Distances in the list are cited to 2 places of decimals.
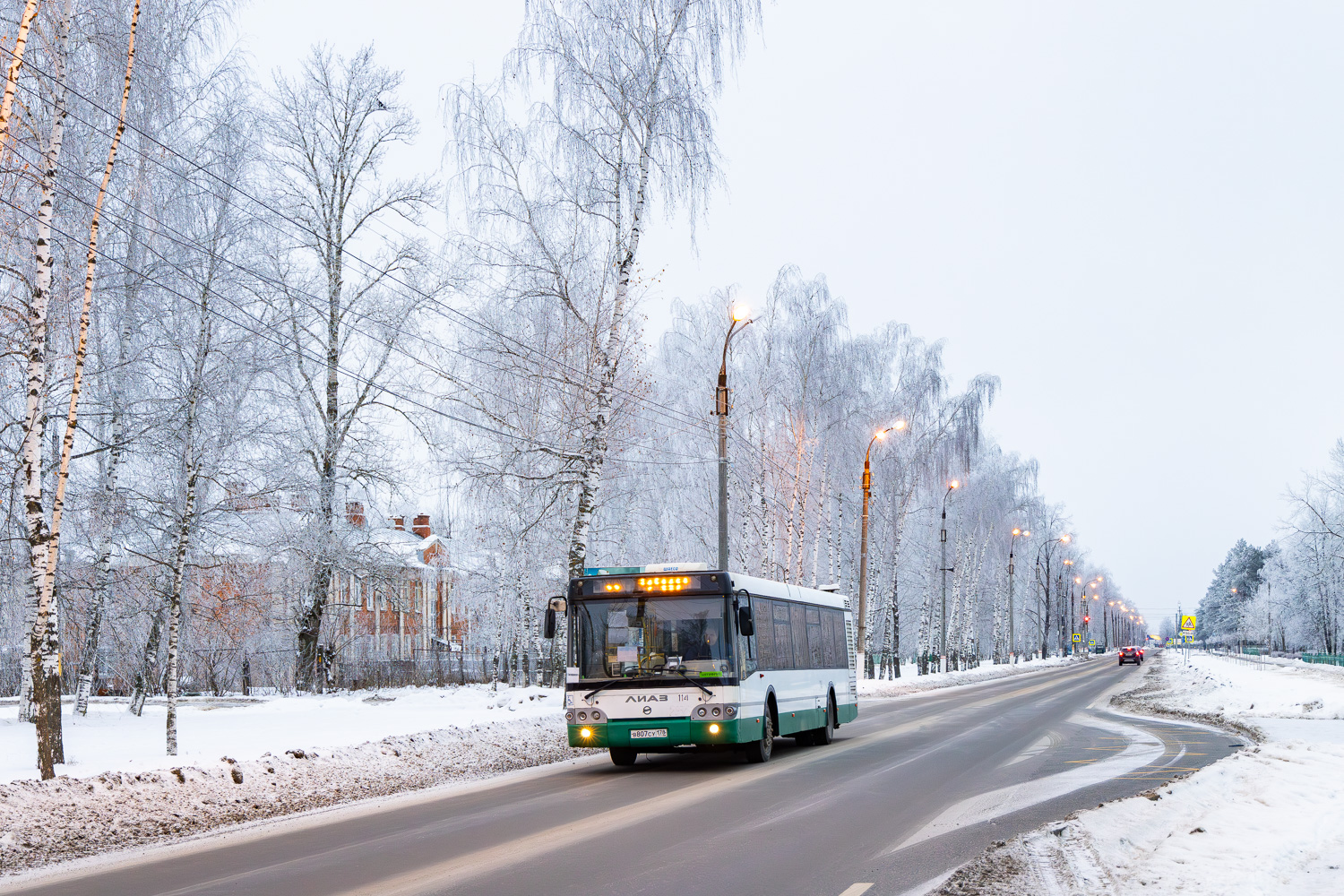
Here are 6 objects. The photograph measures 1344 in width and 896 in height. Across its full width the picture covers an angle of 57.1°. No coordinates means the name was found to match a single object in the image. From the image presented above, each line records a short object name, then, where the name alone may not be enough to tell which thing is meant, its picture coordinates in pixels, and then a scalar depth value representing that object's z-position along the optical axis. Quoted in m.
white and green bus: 17.50
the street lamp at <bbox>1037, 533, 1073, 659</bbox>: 99.88
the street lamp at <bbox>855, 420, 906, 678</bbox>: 44.53
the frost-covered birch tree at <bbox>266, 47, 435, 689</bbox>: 31.69
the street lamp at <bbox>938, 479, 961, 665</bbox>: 56.75
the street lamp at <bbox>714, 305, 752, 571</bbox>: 27.33
